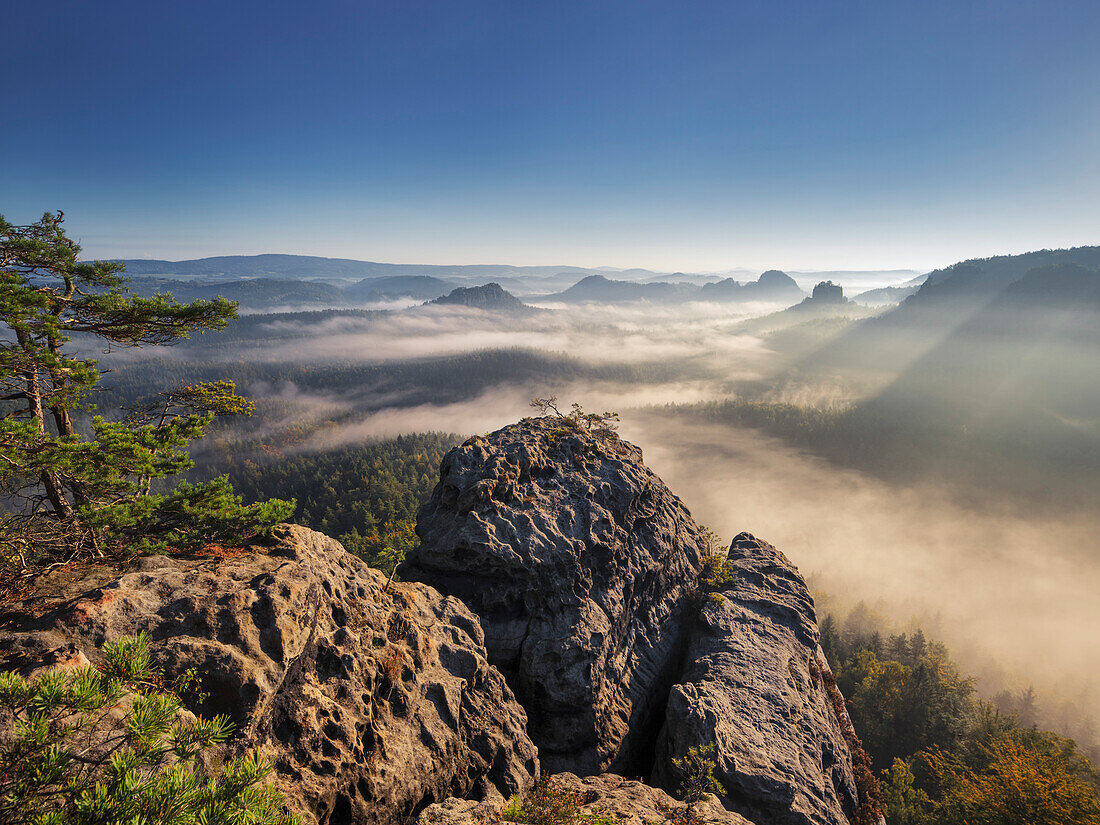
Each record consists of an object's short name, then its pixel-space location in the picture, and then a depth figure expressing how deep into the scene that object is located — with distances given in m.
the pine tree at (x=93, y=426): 10.85
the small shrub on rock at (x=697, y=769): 17.41
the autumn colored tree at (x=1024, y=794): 23.48
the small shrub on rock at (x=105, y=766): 4.67
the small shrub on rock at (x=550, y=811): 11.48
